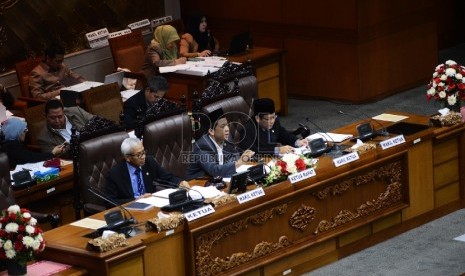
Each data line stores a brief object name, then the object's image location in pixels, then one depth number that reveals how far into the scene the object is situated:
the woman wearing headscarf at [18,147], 17.36
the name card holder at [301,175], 15.23
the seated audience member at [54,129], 18.17
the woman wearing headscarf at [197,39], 23.68
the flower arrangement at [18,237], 12.90
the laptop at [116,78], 21.94
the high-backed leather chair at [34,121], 18.57
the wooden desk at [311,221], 13.65
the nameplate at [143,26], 25.09
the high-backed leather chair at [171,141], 17.01
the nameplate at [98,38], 24.06
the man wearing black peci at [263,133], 17.35
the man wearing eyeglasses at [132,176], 15.52
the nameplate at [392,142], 16.41
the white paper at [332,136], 17.20
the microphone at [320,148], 16.45
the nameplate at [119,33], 24.44
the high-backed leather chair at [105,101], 20.13
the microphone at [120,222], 13.68
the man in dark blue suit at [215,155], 15.95
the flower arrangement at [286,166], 15.26
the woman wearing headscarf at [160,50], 23.03
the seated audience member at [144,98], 18.94
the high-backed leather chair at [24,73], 21.82
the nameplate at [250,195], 14.53
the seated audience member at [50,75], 21.53
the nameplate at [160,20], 25.41
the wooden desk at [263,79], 22.35
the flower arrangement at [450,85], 17.86
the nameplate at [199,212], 13.96
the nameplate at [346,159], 15.79
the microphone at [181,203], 14.34
